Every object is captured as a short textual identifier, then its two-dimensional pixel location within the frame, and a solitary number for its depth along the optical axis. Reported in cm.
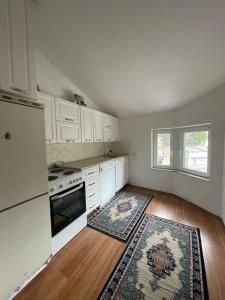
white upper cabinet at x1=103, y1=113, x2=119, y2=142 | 334
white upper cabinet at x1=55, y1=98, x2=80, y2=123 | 216
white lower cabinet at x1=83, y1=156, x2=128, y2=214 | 236
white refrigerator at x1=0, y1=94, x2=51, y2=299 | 108
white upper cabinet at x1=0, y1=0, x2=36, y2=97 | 112
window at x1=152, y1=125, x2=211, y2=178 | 265
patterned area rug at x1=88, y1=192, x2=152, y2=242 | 204
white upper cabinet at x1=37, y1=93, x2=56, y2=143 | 196
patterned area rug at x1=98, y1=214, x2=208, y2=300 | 123
